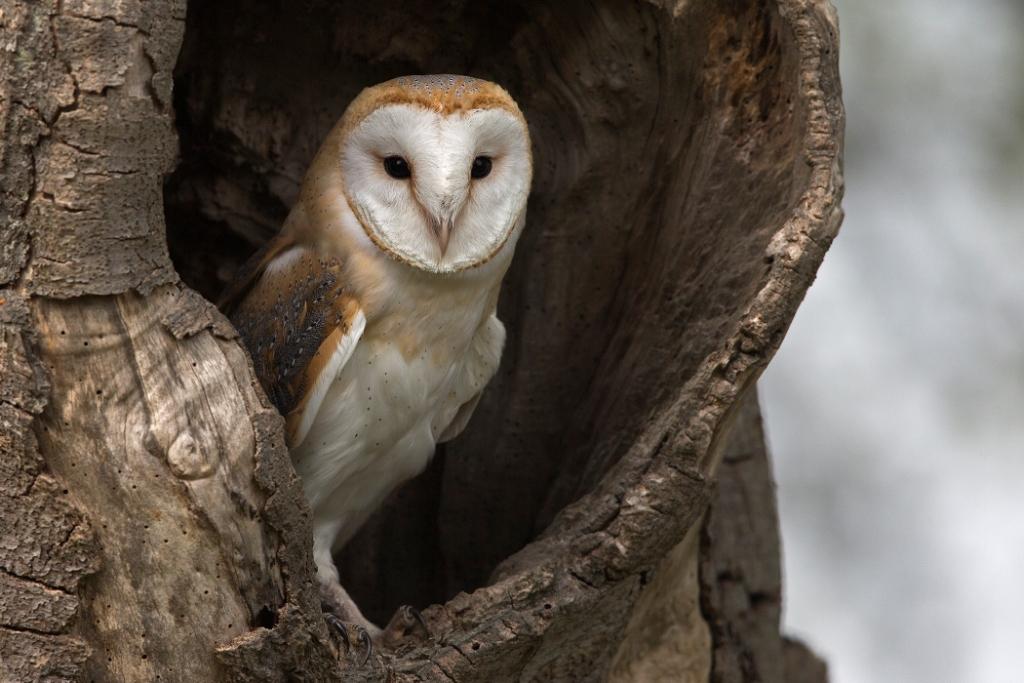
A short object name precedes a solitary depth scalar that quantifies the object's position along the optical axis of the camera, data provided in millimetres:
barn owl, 6765
